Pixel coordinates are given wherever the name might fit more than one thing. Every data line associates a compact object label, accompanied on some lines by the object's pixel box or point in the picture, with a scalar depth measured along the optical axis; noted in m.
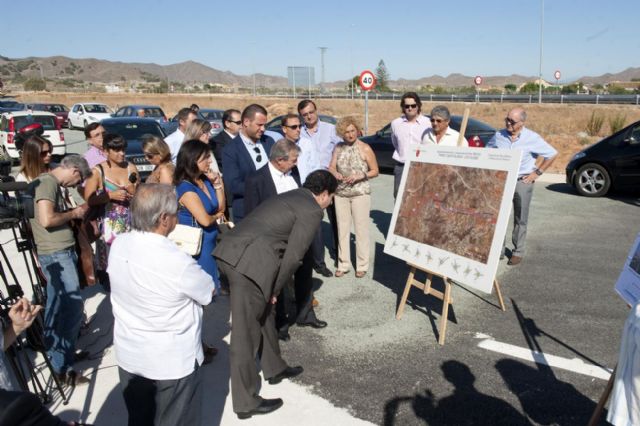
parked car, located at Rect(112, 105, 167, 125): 23.07
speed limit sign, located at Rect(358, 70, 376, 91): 15.77
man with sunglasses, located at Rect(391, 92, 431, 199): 6.43
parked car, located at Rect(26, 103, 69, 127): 28.22
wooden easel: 4.34
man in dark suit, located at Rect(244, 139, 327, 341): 4.18
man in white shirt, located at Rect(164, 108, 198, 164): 6.62
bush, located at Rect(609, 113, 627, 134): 19.21
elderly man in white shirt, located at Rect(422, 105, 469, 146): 5.55
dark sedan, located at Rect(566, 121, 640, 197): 9.48
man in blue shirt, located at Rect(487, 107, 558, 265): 5.90
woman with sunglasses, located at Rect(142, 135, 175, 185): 4.62
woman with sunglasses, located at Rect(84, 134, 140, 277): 4.65
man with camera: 3.75
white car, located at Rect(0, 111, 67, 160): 15.65
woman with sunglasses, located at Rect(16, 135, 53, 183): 3.91
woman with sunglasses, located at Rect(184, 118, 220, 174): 5.17
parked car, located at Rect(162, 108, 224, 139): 18.64
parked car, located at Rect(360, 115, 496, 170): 12.20
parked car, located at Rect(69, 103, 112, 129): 25.67
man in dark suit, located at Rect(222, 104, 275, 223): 5.19
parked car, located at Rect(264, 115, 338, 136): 15.77
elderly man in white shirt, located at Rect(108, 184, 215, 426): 2.39
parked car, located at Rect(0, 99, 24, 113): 27.48
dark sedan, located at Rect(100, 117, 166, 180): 12.08
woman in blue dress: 3.94
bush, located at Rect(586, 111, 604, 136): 20.85
